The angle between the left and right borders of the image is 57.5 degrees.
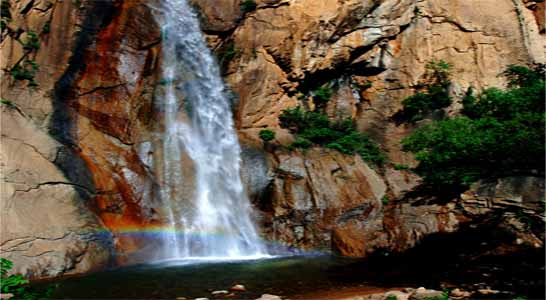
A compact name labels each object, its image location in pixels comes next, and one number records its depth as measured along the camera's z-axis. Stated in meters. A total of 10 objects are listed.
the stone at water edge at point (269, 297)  9.26
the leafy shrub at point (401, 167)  19.27
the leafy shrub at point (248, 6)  22.19
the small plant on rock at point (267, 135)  19.02
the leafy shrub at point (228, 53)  21.05
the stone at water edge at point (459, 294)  9.29
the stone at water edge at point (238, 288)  10.45
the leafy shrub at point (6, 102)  14.28
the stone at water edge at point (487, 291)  9.35
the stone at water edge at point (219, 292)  10.16
